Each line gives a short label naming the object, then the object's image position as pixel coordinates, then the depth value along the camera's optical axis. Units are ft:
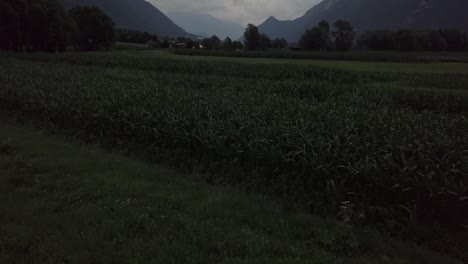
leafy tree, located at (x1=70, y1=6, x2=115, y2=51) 205.05
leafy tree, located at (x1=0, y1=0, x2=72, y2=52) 149.89
